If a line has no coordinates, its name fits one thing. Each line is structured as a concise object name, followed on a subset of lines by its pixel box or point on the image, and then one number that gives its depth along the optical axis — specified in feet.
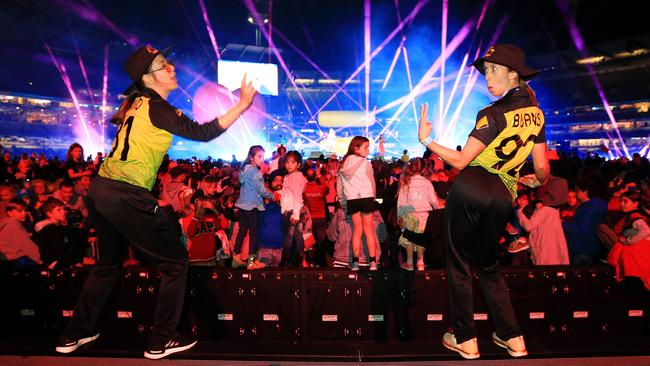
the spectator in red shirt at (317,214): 26.76
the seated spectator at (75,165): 29.99
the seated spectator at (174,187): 25.39
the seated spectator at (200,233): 20.07
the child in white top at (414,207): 22.24
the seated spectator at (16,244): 19.01
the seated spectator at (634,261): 15.51
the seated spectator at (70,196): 25.17
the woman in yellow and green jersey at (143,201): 10.84
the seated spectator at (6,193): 24.63
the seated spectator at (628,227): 16.22
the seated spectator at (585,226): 19.86
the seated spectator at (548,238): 19.69
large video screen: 126.31
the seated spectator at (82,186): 26.73
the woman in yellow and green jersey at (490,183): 10.40
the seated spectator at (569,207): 23.94
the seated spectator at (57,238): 18.12
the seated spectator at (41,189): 26.48
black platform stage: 16.08
